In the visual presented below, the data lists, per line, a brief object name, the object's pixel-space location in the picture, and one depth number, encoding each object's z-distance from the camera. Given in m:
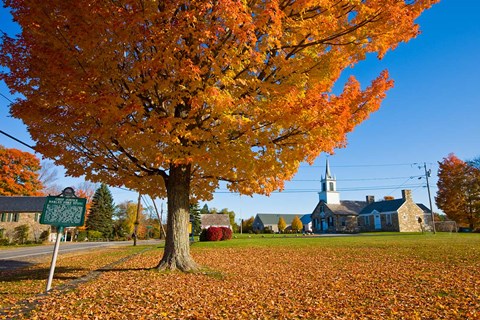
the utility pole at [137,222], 30.75
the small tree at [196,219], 59.55
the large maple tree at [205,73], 6.50
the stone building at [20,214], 38.41
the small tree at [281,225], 69.25
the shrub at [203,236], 32.88
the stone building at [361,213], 52.75
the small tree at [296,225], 65.38
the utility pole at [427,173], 40.43
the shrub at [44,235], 40.56
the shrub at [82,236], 47.86
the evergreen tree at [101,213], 53.56
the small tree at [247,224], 80.94
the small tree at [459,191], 45.66
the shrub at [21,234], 37.19
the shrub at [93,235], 49.88
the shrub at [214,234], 32.47
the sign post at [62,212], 7.10
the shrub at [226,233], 34.03
